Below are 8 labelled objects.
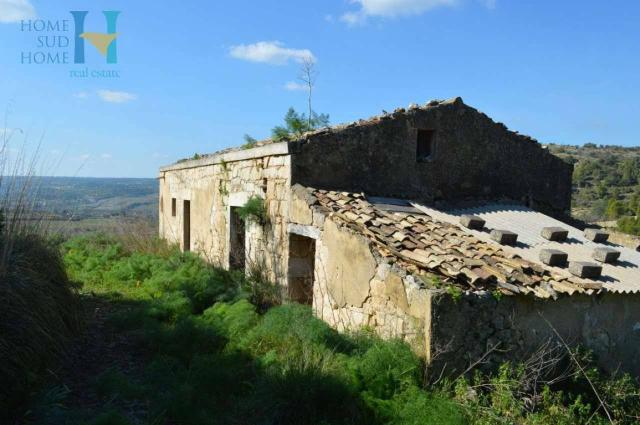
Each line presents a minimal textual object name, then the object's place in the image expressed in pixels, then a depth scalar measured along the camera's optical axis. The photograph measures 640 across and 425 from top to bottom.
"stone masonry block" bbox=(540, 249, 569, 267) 5.32
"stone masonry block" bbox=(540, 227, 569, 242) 6.17
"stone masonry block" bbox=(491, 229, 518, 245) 5.83
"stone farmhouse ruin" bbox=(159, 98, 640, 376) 4.63
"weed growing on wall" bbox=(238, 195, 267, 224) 7.60
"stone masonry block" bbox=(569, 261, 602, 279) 5.05
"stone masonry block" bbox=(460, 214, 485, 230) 6.28
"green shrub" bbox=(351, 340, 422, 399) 4.18
